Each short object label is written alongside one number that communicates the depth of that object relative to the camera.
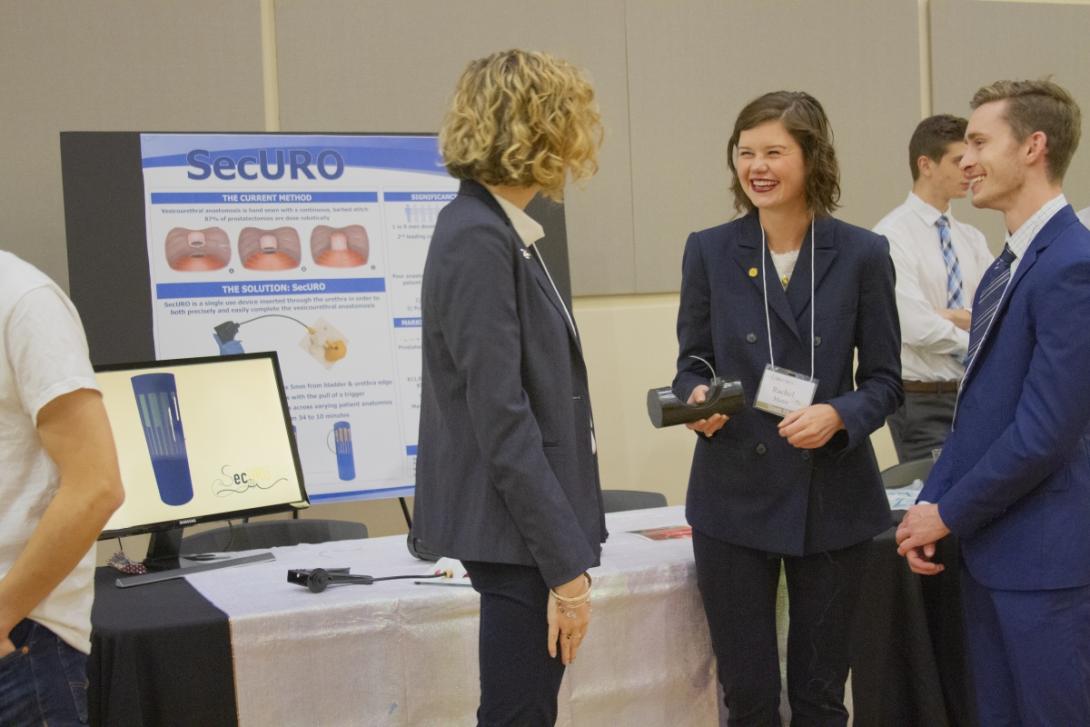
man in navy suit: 1.88
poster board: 3.36
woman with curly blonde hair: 1.53
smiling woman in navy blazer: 2.14
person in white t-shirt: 1.29
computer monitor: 2.45
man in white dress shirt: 3.77
